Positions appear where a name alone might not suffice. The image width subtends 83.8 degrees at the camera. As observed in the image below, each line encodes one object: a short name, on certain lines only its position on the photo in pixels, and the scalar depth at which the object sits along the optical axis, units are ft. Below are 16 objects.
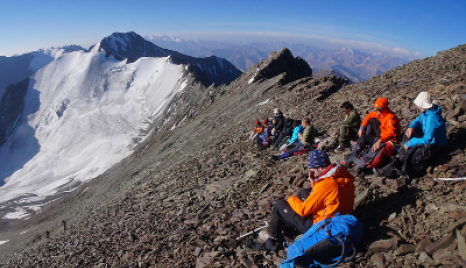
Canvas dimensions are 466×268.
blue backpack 14.20
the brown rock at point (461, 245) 11.70
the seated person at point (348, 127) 29.60
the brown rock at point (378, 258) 13.82
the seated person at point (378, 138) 22.08
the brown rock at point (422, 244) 13.21
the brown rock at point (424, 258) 12.57
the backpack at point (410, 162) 19.07
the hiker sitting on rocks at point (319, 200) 15.48
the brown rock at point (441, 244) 12.64
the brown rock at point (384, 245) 14.14
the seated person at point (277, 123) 42.01
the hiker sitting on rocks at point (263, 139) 42.78
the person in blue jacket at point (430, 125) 19.30
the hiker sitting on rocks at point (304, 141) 34.04
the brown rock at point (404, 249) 13.57
